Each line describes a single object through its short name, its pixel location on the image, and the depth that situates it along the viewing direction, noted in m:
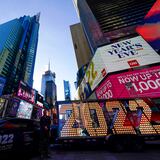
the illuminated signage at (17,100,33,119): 20.67
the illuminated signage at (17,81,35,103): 21.52
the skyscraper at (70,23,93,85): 40.39
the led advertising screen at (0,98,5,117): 18.33
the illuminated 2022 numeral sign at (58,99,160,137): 7.51
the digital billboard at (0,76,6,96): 20.52
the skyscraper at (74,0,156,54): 30.06
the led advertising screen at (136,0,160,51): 21.62
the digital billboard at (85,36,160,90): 19.97
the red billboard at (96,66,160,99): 17.22
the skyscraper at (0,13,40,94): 45.66
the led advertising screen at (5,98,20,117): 18.50
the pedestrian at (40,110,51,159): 5.60
